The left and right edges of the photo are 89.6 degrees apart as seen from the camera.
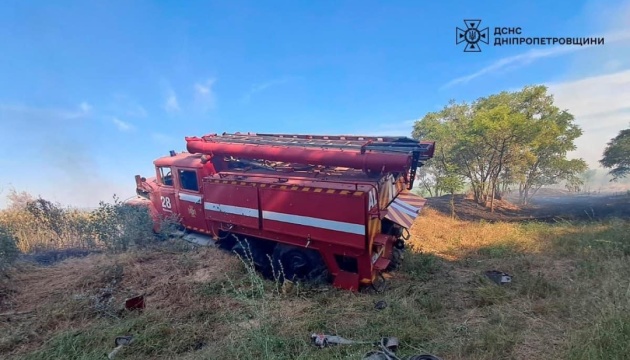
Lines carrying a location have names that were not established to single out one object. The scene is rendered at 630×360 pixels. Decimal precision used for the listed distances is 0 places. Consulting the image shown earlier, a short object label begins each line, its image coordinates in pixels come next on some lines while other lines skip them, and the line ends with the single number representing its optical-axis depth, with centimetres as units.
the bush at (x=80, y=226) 766
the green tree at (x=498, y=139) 1641
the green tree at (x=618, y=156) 1954
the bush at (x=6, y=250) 573
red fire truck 555
